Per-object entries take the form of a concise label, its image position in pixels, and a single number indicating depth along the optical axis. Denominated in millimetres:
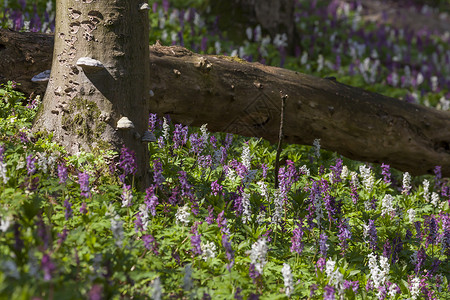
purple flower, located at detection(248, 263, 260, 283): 7602
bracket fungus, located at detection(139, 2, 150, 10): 9469
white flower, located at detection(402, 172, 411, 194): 13333
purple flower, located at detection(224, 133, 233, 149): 13570
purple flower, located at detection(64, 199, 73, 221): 7617
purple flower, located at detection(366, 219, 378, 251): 10430
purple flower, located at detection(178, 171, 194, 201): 9476
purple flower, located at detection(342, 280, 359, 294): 8477
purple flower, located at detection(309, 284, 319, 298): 7902
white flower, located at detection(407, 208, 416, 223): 12645
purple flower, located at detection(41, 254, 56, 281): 5398
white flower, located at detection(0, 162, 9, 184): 8187
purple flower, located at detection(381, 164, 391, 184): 13101
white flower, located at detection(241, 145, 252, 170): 11617
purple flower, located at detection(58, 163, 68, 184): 8312
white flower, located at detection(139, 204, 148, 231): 7836
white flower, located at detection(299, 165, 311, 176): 12602
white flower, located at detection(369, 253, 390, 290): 8914
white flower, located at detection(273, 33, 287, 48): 23878
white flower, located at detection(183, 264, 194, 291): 6971
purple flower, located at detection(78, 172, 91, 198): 8219
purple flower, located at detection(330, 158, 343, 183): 12242
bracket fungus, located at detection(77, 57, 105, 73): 9148
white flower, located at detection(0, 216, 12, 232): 6402
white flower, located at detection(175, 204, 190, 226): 8648
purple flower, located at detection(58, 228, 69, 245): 6750
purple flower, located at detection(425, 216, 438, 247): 11211
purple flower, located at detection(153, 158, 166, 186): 9266
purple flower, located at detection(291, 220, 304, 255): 9008
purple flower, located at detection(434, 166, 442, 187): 14484
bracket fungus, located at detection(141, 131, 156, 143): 9805
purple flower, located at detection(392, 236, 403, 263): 11024
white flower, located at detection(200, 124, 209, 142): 11930
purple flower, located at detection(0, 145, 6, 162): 8287
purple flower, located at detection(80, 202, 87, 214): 7728
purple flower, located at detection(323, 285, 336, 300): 7383
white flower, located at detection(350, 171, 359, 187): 12541
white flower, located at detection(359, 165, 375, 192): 13194
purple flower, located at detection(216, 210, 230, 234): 8144
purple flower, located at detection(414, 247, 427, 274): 10242
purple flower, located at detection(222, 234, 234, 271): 7535
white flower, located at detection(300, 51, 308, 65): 22969
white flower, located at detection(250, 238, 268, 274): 7477
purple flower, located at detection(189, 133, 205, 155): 11758
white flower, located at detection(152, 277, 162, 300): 6271
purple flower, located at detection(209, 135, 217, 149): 12164
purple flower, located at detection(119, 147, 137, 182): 9098
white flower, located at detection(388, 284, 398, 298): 8973
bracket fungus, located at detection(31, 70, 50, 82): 10484
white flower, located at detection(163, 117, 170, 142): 11837
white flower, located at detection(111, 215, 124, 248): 6867
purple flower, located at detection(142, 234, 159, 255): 7445
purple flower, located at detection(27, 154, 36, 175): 8422
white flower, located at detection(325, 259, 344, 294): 7914
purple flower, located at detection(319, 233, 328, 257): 9006
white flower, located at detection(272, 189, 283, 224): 10060
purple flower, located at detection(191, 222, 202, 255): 7763
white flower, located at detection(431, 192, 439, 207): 13534
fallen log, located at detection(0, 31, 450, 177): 12507
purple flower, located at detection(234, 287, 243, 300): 7117
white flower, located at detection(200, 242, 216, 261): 8195
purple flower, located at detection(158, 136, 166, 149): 11497
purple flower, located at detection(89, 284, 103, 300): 5114
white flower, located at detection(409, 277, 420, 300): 9195
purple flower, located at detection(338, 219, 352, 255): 9922
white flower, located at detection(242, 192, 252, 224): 9684
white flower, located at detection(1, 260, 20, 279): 5328
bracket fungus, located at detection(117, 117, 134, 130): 9383
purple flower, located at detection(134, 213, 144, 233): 7691
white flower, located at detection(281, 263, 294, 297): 7355
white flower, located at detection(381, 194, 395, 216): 11937
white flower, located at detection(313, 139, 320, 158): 13836
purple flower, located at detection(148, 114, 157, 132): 11742
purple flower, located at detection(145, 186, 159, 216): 8185
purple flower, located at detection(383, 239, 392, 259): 10412
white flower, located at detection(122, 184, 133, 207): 8255
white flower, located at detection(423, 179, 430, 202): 13633
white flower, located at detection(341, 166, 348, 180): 13375
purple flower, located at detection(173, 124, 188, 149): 11875
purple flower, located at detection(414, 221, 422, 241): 11664
